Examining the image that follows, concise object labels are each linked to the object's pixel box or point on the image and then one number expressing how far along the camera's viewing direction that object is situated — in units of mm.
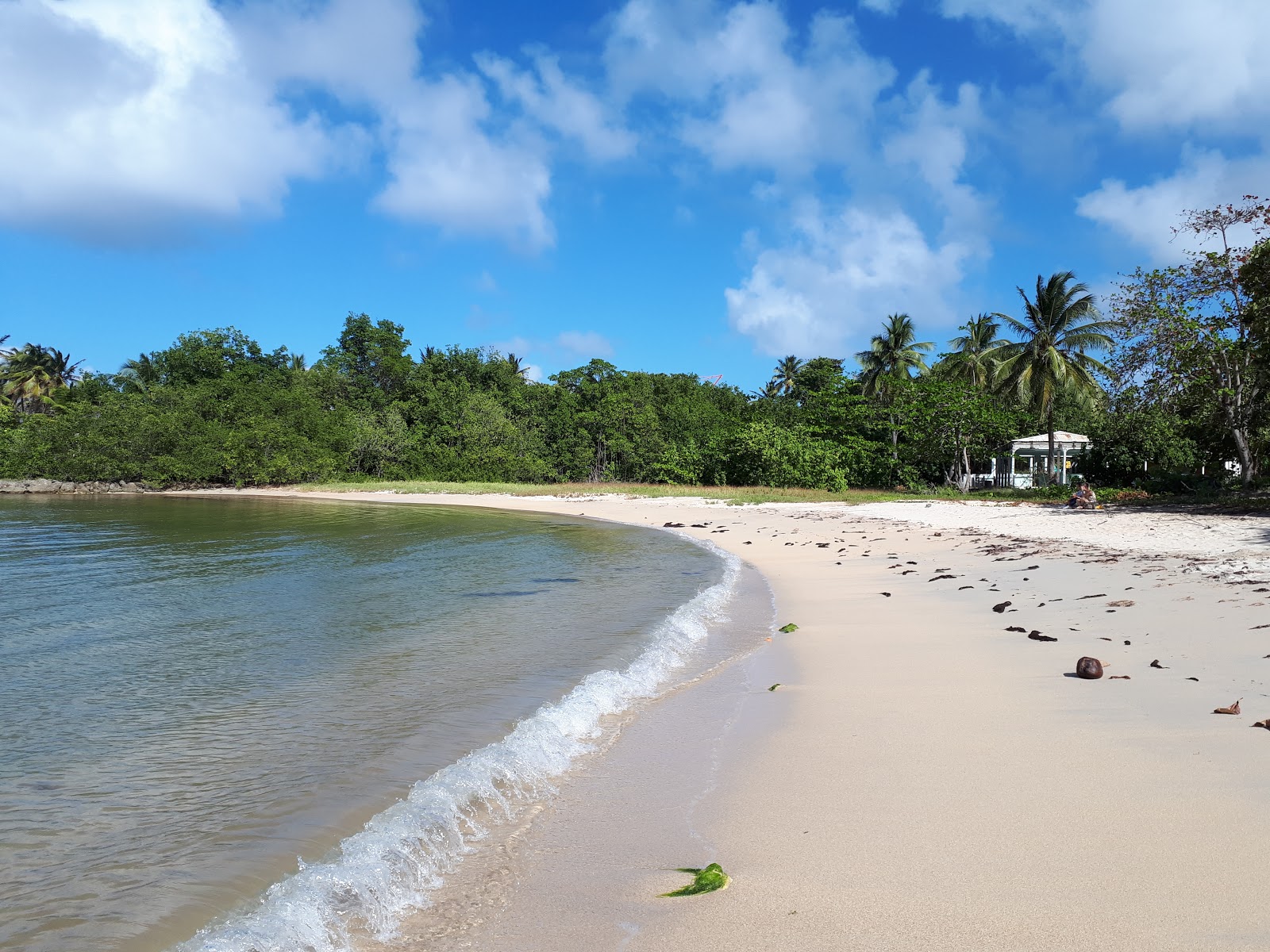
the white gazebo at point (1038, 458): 36125
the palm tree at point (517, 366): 62259
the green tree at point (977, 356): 39031
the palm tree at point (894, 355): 44281
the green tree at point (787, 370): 67938
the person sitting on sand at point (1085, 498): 20016
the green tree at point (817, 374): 50625
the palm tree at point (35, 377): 61469
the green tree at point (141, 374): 58078
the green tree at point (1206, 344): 20000
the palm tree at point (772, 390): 67875
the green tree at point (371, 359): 56406
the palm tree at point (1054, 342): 33281
